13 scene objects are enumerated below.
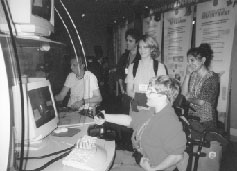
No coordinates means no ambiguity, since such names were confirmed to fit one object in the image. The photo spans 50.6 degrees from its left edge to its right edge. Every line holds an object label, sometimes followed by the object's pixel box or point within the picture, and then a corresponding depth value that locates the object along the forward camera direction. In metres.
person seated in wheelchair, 1.62
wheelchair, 1.68
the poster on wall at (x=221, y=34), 4.02
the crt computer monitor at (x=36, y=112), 1.59
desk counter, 1.43
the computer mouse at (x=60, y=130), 2.10
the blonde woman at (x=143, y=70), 2.93
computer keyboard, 1.40
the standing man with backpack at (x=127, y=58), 3.77
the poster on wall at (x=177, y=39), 4.85
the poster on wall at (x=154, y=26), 5.77
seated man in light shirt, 3.41
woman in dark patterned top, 2.83
